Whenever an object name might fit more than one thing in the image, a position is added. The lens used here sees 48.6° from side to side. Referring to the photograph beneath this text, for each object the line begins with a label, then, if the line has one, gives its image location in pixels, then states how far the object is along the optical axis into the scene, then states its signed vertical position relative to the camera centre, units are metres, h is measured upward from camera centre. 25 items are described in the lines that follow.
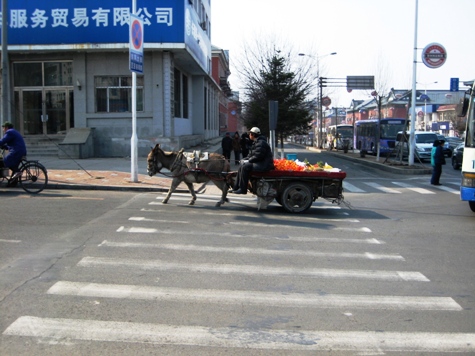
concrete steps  25.41 -0.64
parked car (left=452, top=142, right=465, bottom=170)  26.81 -1.26
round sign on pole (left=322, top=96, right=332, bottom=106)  50.62 +3.02
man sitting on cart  11.62 -0.65
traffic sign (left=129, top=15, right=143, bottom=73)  16.05 +2.71
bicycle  14.05 -1.21
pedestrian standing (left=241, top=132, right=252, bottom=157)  24.65 -0.61
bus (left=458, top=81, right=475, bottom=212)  11.45 -0.44
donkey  12.39 -0.88
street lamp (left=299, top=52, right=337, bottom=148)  43.28 +3.72
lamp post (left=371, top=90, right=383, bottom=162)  32.35 +2.10
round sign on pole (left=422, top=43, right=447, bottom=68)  24.97 +3.68
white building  25.02 +3.20
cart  11.91 -1.25
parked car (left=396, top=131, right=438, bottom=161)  34.12 -0.77
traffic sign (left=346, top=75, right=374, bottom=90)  41.06 +4.02
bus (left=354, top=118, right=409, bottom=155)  38.94 -0.06
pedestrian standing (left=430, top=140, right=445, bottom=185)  18.39 -0.95
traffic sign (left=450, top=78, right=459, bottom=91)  40.48 +3.83
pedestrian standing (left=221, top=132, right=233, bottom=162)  25.17 -0.58
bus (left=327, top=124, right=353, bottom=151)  56.99 +0.02
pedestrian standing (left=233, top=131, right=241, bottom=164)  25.48 -0.54
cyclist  13.88 -0.44
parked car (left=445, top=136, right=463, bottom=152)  43.84 -0.73
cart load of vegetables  12.24 -0.82
